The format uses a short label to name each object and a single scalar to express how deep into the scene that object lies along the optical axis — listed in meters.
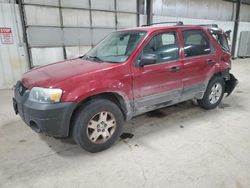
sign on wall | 5.30
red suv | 2.16
